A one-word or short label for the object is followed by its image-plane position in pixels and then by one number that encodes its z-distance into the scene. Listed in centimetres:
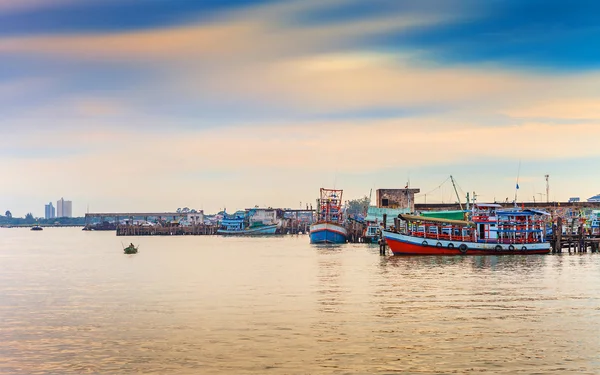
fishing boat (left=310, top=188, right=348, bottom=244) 13962
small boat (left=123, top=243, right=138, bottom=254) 10646
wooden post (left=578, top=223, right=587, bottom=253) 9871
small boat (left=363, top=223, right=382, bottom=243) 13850
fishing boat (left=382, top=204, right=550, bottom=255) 8950
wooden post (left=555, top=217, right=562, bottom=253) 9562
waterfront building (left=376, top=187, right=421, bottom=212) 15100
